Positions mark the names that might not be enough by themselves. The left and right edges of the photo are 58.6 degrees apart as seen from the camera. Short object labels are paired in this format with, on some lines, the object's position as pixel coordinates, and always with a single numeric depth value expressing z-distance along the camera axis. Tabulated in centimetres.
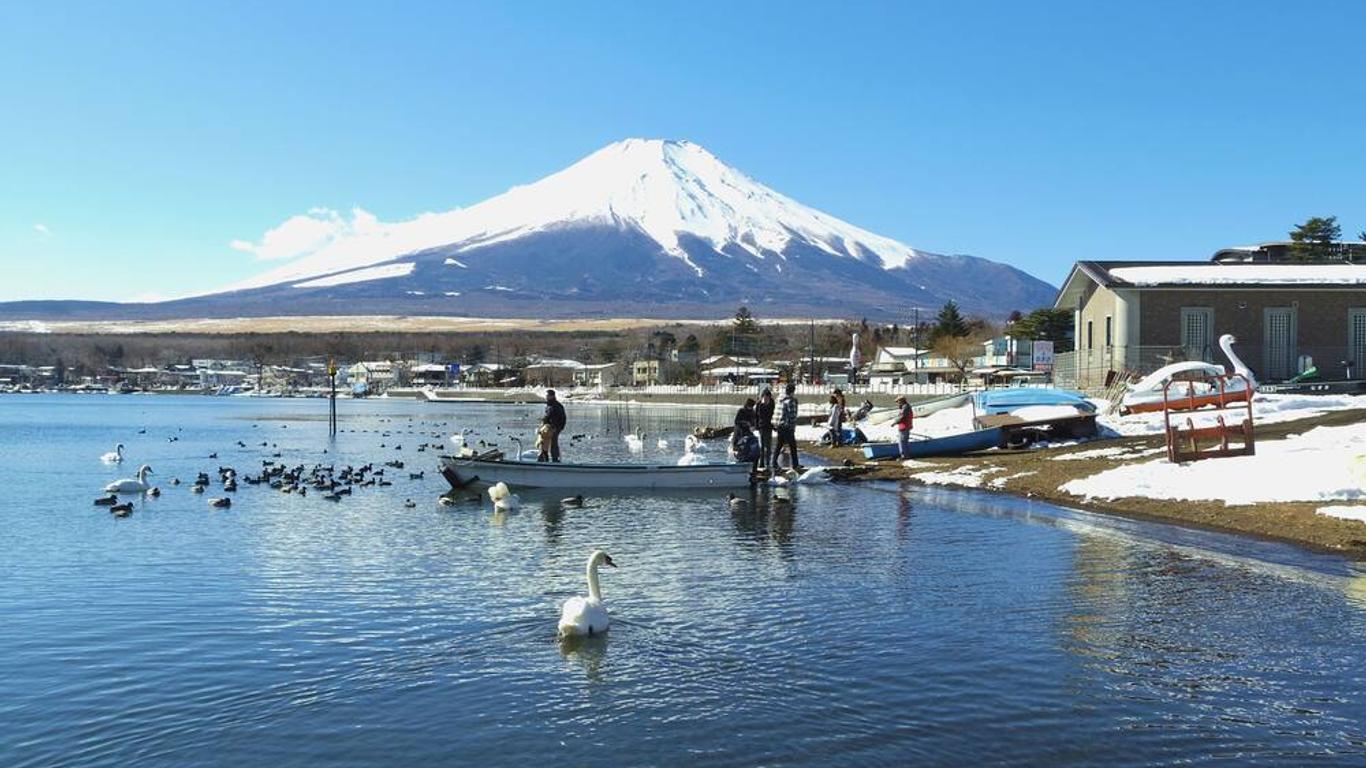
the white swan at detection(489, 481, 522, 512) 2572
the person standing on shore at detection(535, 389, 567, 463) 3016
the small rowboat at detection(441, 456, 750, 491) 2942
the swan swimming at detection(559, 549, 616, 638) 1281
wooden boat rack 2393
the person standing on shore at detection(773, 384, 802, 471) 3095
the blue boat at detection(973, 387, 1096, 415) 3800
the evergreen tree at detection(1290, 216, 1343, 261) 7706
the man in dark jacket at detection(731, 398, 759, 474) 3088
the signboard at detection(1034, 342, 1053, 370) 5909
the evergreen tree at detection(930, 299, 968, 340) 14726
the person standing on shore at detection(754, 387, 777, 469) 3014
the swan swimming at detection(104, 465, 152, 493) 2989
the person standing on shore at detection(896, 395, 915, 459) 3438
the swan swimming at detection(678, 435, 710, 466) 3523
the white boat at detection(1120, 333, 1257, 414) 3609
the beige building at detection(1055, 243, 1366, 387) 4834
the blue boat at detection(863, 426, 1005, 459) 3503
